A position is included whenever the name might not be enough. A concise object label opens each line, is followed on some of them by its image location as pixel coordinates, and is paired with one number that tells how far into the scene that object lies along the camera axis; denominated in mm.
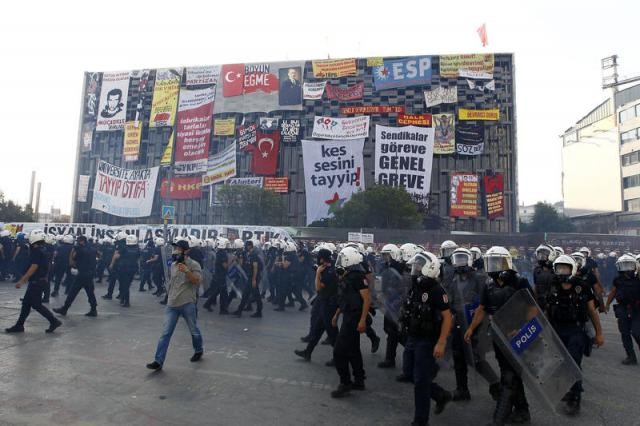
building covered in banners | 39656
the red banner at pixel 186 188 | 42875
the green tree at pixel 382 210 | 33156
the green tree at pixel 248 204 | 36719
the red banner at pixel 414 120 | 40344
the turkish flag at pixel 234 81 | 43969
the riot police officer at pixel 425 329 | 3936
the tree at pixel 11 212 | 40688
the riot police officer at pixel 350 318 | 4832
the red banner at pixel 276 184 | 43438
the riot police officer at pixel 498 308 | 4039
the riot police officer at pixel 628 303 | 6691
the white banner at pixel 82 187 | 48219
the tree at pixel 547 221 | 44956
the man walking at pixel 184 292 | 5723
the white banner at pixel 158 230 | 20797
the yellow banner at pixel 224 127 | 43938
